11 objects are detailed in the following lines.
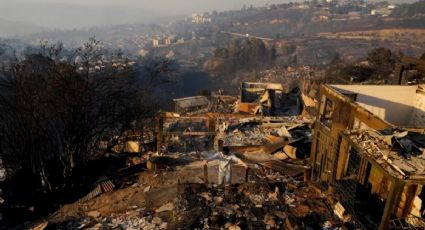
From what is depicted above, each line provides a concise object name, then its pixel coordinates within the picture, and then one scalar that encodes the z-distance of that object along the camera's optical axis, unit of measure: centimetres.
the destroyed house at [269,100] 2167
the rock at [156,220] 802
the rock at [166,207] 849
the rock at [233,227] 740
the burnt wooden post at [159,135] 1278
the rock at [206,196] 861
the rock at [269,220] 763
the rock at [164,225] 780
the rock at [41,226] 810
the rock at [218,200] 846
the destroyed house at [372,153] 622
